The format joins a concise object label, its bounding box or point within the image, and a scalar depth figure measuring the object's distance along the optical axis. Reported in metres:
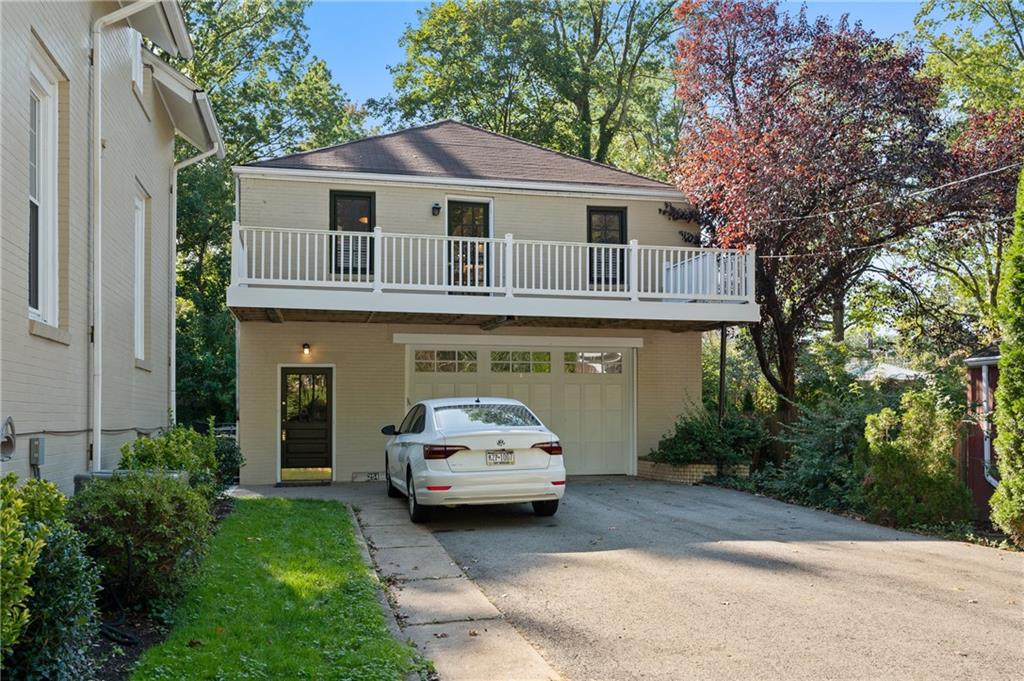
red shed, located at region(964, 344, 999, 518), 10.60
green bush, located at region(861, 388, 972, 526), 10.23
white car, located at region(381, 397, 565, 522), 9.92
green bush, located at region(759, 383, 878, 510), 12.03
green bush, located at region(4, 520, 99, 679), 3.72
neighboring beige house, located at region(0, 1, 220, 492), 5.75
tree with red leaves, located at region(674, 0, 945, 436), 15.02
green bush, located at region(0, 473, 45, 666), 3.27
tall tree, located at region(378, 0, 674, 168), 29.22
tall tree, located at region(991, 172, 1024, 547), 8.74
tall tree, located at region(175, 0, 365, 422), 27.75
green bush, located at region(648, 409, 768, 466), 15.88
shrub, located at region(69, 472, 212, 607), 5.34
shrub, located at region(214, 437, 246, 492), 12.55
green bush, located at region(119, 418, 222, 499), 8.11
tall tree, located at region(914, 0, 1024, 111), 26.03
